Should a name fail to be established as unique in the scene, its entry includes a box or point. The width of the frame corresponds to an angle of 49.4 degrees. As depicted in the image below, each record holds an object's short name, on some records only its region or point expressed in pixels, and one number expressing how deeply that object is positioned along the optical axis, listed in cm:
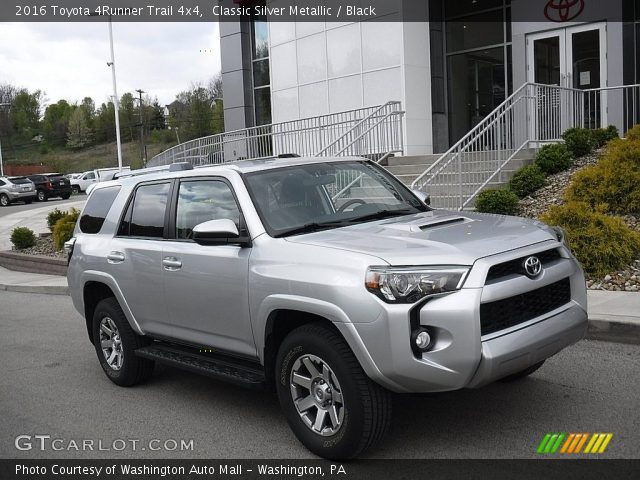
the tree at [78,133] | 13275
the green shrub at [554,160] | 1270
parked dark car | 4191
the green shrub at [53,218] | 1847
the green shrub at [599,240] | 850
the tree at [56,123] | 13962
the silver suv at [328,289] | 393
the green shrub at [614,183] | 1015
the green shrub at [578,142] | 1325
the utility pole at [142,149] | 9779
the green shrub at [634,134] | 1149
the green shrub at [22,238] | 1766
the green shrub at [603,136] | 1389
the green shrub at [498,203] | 1116
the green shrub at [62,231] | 1648
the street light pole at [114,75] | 3578
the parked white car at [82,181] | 5175
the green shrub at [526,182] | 1209
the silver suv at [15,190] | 4003
